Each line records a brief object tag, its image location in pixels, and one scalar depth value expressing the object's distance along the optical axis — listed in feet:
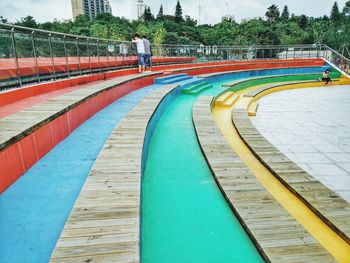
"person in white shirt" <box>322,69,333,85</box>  63.46
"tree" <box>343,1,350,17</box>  349.02
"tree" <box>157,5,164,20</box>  425.28
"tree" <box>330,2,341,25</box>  362.64
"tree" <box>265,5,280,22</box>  378.53
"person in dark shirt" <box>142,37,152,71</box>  41.30
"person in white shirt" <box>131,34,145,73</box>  40.81
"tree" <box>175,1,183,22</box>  374.63
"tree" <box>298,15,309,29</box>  347.46
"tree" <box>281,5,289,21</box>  417.30
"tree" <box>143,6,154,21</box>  385.09
